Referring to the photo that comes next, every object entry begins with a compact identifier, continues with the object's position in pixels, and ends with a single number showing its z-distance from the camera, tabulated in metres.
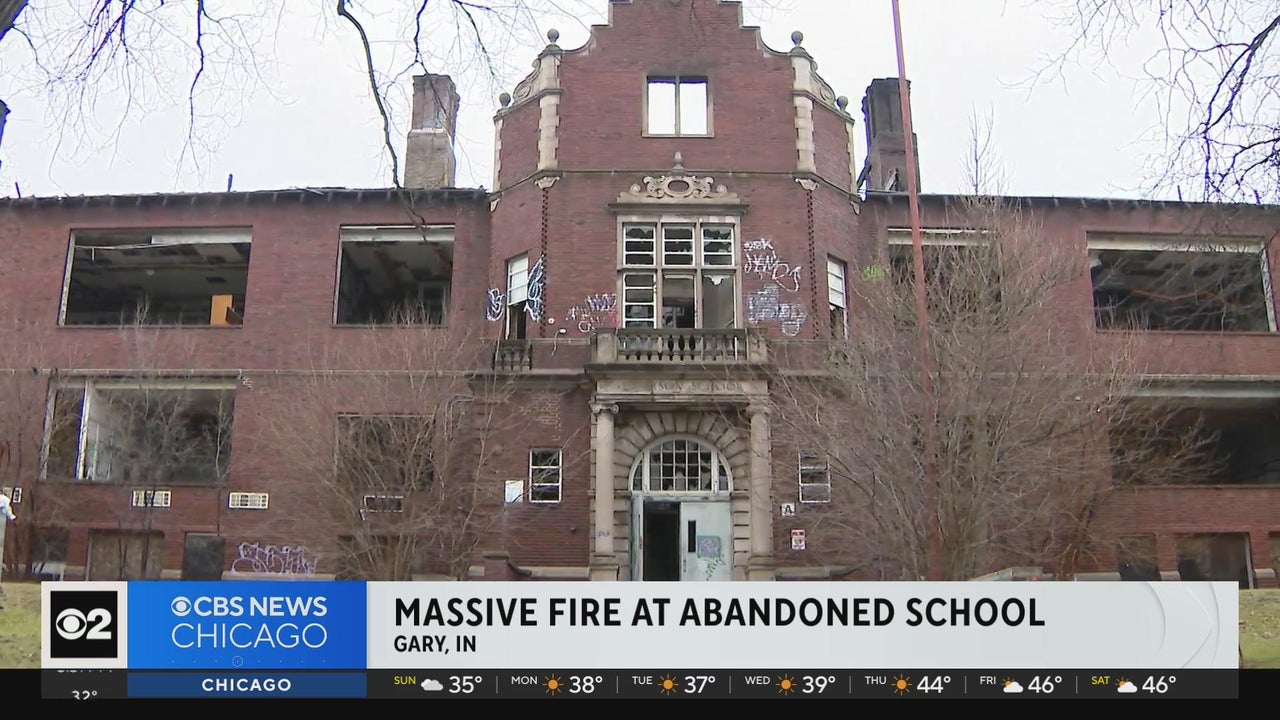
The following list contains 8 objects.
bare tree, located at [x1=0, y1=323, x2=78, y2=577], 22.94
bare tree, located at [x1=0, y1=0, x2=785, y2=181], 7.45
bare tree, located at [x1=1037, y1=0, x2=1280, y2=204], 7.50
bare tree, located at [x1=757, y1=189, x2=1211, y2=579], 14.77
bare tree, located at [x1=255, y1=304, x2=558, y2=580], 19.53
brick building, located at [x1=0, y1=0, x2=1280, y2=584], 21.98
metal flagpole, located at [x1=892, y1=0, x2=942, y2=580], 14.16
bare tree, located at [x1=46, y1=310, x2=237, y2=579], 23.88
